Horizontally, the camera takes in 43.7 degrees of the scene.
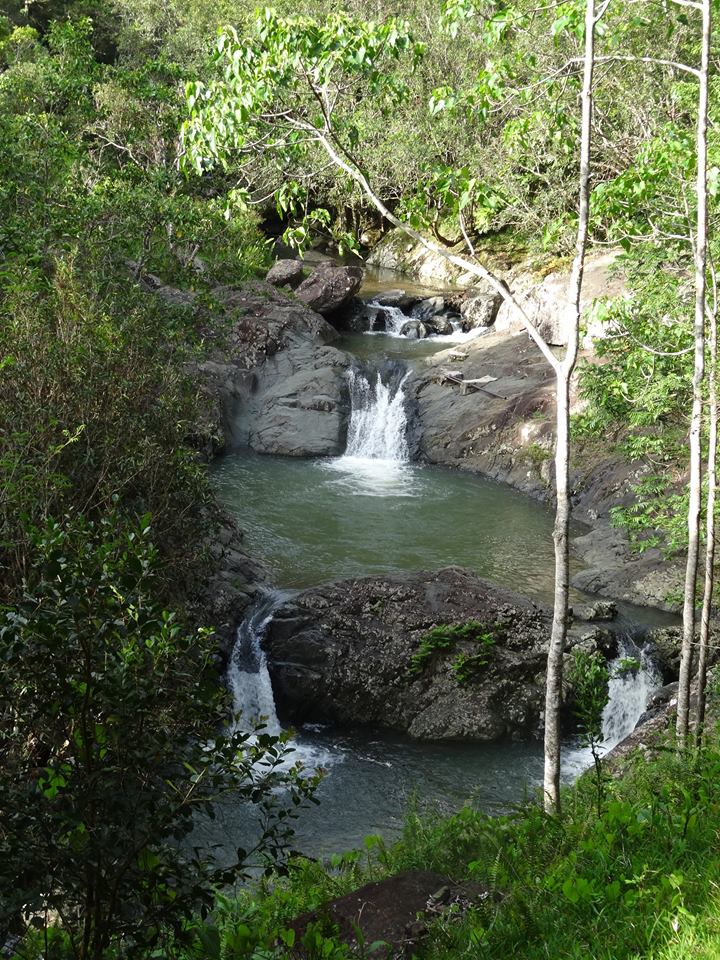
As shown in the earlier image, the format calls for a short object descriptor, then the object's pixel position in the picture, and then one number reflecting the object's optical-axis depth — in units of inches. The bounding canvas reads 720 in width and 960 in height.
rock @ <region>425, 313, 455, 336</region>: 1111.0
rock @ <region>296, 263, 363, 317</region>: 1083.3
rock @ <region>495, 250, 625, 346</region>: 894.4
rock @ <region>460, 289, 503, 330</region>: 1119.0
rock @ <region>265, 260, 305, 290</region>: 1155.3
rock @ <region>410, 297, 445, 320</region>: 1168.8
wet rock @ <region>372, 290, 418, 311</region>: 1183.6
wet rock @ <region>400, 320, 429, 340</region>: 1099.3
